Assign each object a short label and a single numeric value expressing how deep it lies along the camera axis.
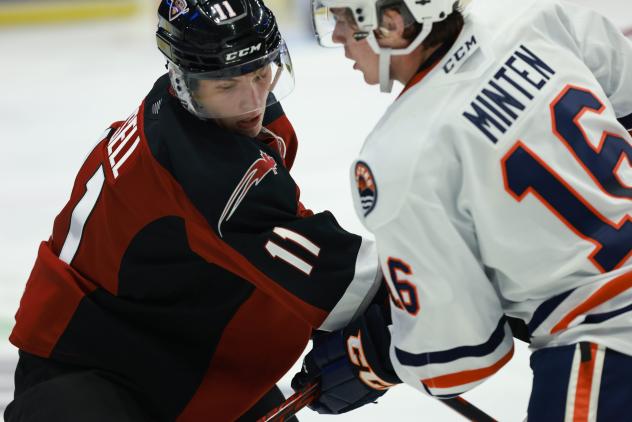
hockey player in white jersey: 8.00
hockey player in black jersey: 8.48
